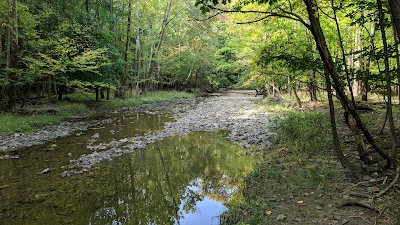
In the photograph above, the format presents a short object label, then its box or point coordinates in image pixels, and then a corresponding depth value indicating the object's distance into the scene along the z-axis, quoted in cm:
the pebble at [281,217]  441
